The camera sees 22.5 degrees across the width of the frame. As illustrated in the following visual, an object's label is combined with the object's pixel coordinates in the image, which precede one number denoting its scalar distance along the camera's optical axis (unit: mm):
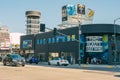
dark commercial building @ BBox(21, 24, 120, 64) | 59531
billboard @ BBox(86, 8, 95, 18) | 98412
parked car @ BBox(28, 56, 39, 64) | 60434
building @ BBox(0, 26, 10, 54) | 124750
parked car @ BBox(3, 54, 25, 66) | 40469
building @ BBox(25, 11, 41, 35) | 195725
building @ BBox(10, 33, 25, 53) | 142750
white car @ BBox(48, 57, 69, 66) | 50988
